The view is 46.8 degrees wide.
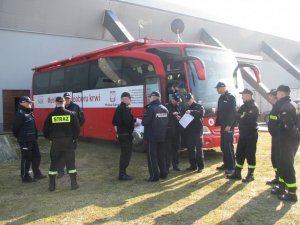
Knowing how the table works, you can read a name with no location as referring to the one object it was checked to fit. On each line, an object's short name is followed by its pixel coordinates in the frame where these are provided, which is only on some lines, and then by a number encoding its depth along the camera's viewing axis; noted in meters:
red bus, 8.40
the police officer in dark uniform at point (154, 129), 6.54
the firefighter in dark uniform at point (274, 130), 5.46
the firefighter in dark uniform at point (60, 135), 6.05
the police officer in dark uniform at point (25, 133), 6.70
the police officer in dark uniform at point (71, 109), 7.26
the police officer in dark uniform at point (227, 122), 6.88
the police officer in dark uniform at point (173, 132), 7.25
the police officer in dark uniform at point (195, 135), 7.21
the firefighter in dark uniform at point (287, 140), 5.12
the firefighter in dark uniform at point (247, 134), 6.34
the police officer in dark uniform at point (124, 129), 6.57
